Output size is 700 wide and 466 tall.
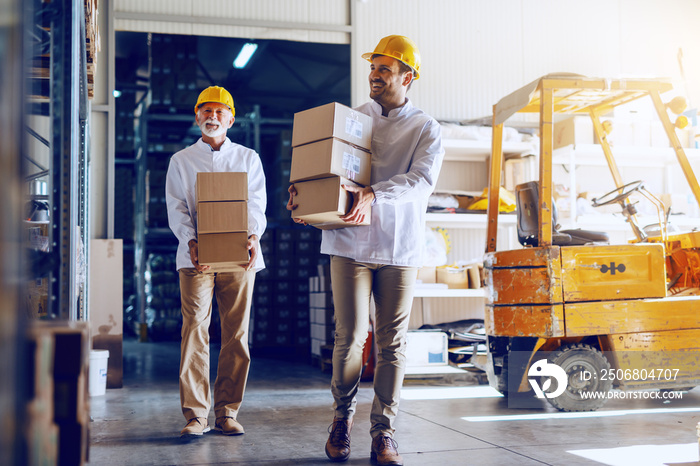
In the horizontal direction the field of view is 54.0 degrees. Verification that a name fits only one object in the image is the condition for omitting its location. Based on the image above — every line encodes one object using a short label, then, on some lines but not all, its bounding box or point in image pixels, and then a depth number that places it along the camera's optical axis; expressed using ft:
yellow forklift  15.19
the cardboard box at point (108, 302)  20.39
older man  12.70
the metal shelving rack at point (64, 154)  8.70
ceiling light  38.24
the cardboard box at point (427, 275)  22.20
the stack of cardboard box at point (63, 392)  4.00
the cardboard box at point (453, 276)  22.34
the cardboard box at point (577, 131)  22.94
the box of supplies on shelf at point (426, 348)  20.95
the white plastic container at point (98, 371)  18.01
